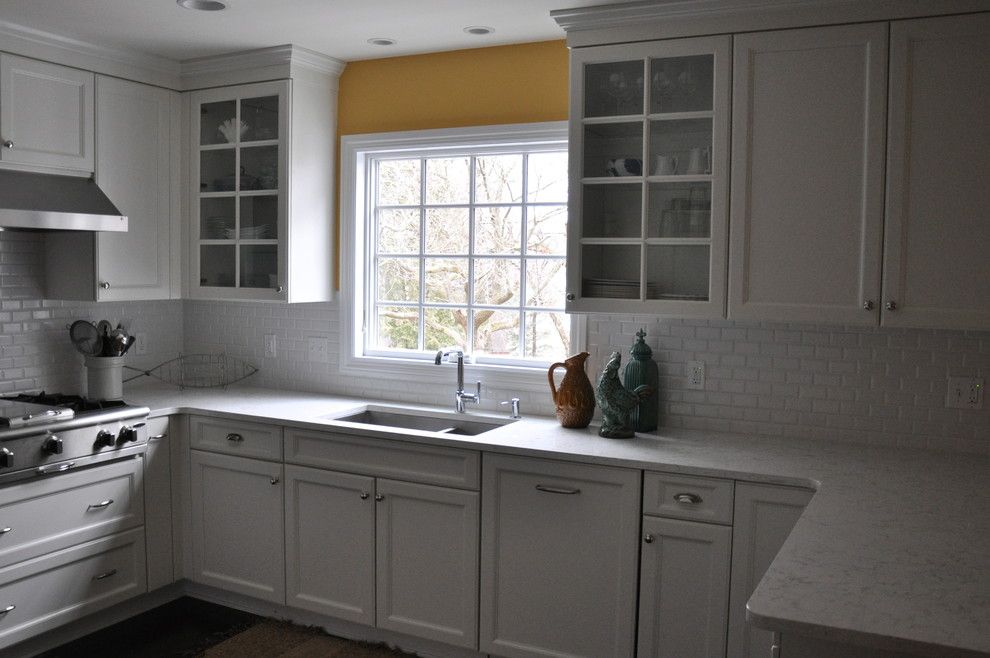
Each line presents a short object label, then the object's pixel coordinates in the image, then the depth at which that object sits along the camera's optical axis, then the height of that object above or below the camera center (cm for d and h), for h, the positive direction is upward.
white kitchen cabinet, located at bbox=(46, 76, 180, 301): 394 +37
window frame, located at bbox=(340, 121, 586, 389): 382 +28
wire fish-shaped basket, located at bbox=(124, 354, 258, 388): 459 -43
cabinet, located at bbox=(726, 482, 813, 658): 279 -77
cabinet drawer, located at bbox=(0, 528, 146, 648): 330 -116
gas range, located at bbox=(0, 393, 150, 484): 324 -56
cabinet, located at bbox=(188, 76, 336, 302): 400 +44
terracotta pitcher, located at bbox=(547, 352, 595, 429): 346 -40
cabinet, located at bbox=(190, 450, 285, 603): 372 -100
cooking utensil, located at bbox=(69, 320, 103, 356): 393 -23
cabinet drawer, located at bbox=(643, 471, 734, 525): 286 -66
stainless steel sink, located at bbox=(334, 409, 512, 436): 376 -57
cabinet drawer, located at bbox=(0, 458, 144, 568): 327 -86
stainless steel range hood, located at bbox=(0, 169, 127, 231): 346 +33
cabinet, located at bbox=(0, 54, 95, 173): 357 +69
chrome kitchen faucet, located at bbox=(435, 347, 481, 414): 383 -43
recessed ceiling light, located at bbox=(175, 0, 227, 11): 328 +103
